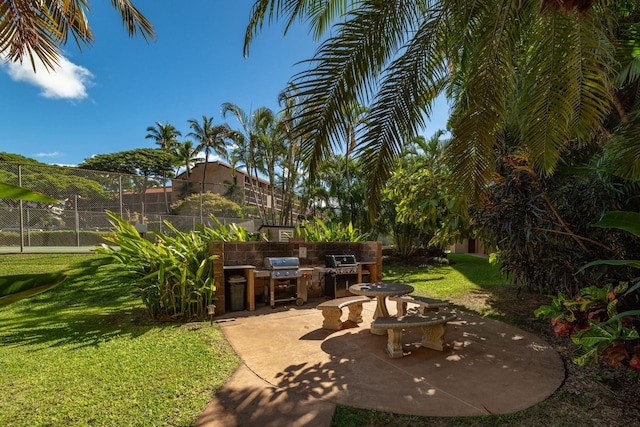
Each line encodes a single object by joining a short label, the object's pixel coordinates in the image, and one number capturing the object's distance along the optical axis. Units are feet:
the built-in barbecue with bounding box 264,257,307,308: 21.86
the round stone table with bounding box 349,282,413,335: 16.48
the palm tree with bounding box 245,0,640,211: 10.43
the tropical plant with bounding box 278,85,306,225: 56.32
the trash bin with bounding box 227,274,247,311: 20.76
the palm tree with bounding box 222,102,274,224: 56.08
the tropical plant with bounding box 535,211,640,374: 8.26
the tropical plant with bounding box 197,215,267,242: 22.61
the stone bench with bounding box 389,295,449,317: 16.34
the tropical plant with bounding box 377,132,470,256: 24.18
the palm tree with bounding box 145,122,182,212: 123.37
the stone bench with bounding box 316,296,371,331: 16.56
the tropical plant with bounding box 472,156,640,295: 14.30
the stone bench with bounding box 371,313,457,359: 12.69
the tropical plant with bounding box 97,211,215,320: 18.17
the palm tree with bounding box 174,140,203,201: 115.24
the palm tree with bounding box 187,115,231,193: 99.81
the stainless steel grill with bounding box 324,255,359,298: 24.75
